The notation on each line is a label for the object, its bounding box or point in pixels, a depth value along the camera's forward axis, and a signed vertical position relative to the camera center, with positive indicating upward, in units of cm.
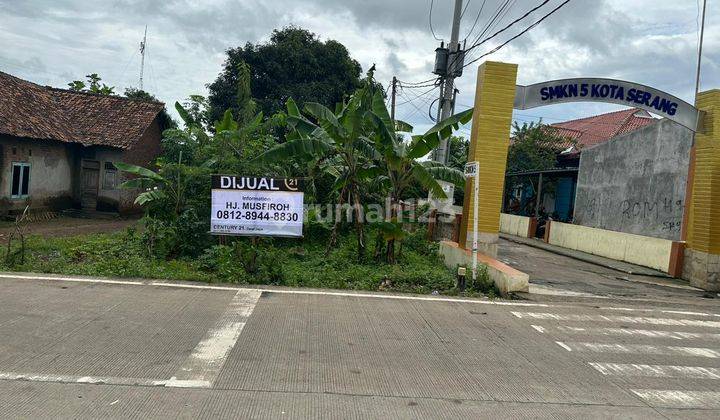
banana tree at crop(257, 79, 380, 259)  1120 +97
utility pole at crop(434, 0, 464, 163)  1736 +426
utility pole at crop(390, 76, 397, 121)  2589 +480
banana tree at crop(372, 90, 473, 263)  1145 +76
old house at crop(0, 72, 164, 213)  2005 +105
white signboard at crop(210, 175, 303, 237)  1075 -43
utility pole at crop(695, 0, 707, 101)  2095 +668
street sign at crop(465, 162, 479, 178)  1064 +65
